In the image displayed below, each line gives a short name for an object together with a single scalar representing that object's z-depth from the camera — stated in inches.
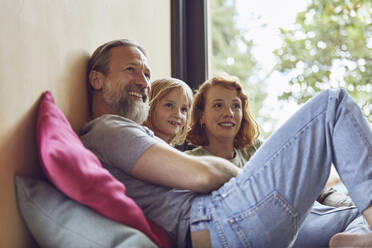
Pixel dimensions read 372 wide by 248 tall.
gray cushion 44.3
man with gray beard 49.2
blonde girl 78.2
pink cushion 45.5
